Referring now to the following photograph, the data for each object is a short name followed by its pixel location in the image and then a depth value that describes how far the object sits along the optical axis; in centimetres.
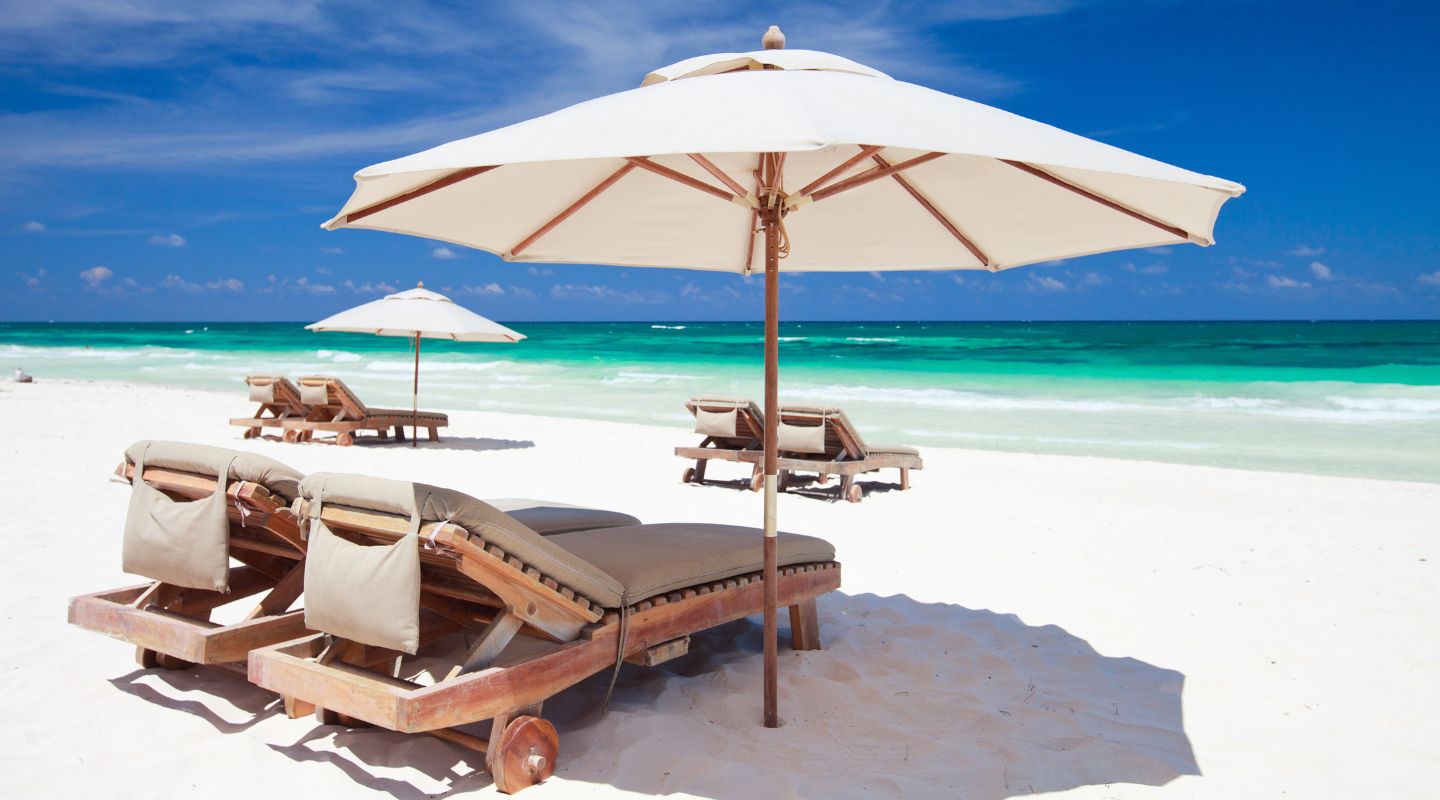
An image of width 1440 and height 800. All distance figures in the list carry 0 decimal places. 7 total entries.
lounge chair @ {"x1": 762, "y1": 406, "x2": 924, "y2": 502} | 759
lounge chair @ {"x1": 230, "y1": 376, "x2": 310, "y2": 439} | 1135
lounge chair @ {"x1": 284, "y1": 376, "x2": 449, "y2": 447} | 1087
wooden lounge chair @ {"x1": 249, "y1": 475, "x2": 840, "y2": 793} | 243
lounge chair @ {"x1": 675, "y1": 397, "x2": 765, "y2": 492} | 811
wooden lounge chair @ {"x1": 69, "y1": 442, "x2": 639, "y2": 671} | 287
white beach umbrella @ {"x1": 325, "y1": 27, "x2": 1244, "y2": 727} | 222
